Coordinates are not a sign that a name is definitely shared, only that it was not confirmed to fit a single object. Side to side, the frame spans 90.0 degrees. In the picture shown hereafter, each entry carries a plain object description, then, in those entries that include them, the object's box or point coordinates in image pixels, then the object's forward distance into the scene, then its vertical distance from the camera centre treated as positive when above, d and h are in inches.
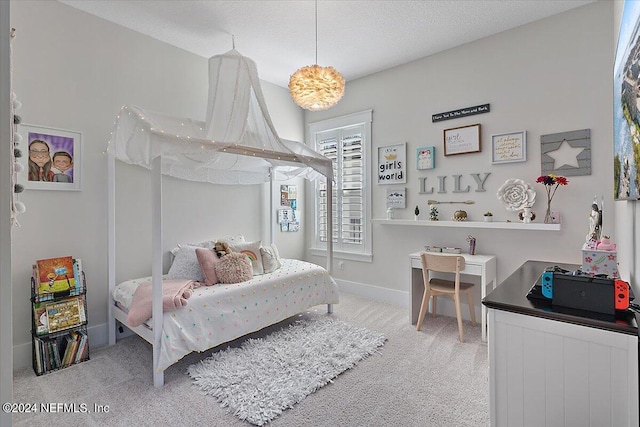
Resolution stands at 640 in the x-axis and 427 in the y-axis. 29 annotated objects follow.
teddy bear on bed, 127.9 -14.8
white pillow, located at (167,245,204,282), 124.0 -21.0
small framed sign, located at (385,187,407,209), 156.8 +7.3
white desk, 119.0 -24.9
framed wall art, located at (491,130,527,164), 123.6 +25.4
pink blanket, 94.5 -26.6
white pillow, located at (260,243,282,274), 136.3 -21.0
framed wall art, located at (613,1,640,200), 49.3 +18.3
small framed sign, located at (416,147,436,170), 146.6 +25.0
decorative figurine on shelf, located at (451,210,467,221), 134.9 -1.8
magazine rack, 96.4 -35.5
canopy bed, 92.0 +19.8
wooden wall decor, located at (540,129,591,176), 111.6 +21.8
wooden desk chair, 118.6 -29.4
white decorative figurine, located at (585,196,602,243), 81.4 -3.9
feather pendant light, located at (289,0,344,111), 105.7 +42.4
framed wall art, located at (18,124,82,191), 102.3 +18.6
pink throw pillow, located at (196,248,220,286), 118.6 -19.7
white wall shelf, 112.3 -5.2
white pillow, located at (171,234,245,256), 137.1 -13.6
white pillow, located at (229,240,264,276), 133.3 -16.9
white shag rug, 82.0 -47.3
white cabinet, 48.7 -27.3
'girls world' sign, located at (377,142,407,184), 156.6 +24.0
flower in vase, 111.1 +9.7
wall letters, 134.2 +12.3
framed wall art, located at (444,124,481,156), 134.8 +30.9
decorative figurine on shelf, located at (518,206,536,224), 118.8 -1.5
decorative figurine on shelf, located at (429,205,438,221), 143.9 -1.2
